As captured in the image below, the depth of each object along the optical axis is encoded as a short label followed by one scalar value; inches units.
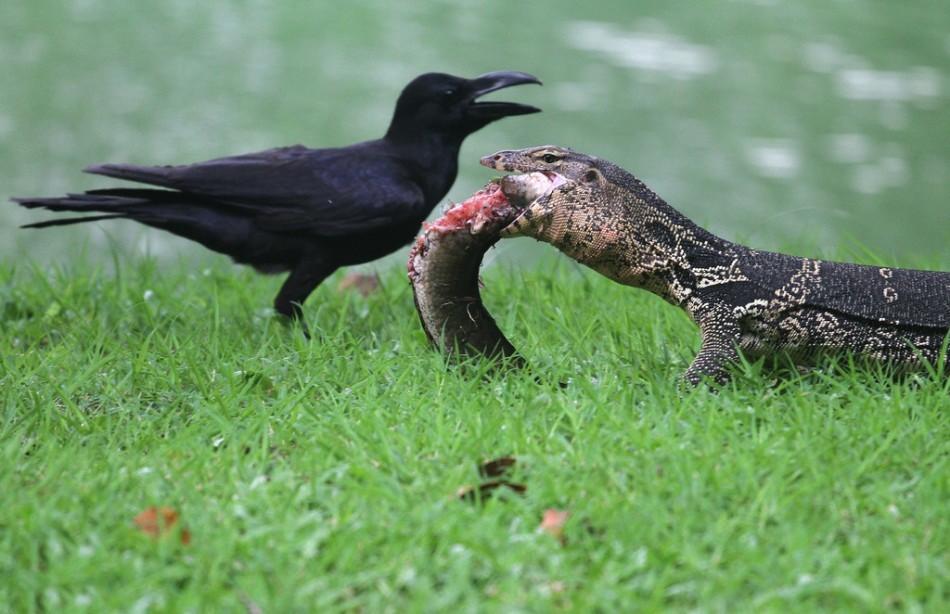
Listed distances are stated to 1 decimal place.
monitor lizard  321.7
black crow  422.6
